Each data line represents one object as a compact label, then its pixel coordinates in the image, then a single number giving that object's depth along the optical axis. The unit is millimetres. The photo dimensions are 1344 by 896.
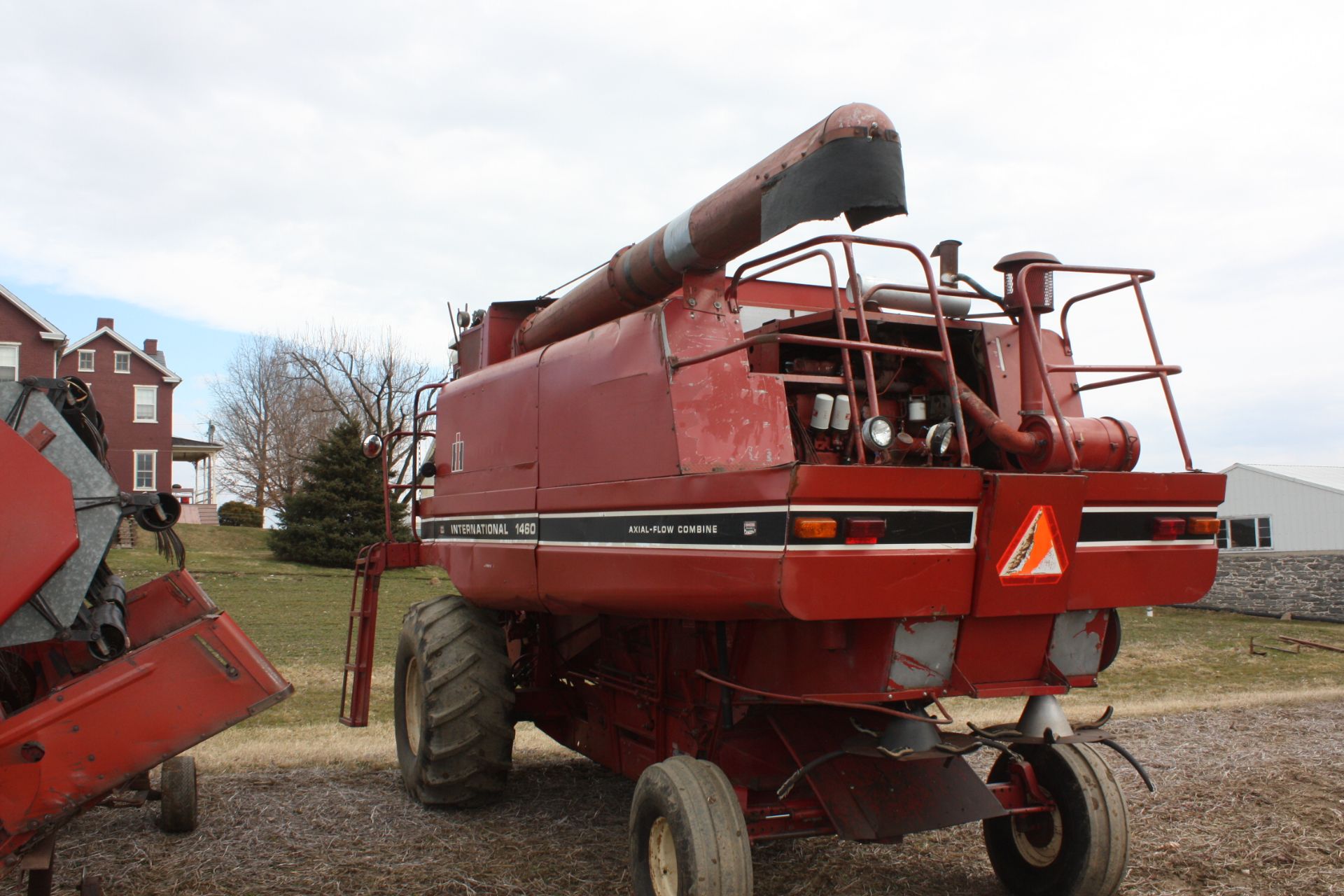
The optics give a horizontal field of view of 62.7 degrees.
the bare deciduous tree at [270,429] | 43344
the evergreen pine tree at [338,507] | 26250
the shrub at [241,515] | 37406
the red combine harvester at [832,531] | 3791
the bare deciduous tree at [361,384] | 40375
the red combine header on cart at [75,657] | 3941
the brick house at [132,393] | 38188
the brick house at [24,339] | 31031
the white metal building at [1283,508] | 27359
